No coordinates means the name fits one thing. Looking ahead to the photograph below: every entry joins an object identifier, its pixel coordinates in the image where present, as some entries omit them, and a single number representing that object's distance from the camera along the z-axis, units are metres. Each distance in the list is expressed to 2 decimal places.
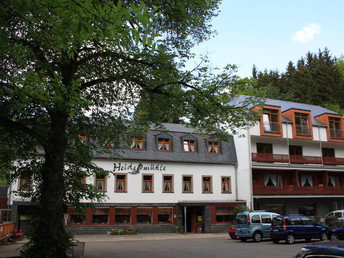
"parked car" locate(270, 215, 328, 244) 18.55
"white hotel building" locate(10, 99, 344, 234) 26.89
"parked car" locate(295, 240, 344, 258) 3.73
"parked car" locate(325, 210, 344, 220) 24.14
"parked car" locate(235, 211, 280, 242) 20.17
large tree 9.40
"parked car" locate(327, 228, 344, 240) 18.81
